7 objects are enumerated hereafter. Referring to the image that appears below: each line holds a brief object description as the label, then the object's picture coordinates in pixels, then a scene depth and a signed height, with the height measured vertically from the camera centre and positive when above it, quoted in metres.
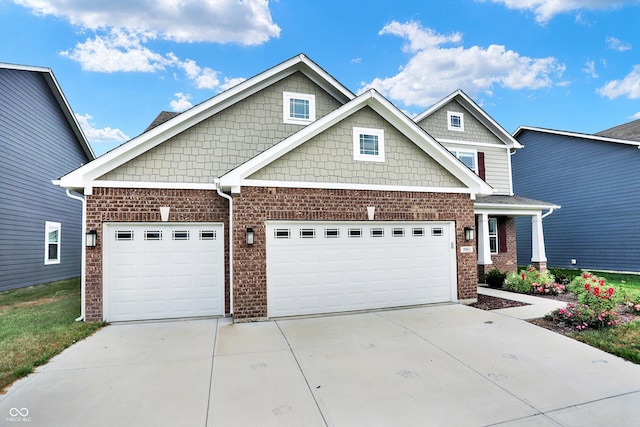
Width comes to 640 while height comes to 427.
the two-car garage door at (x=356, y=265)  8.05 -0.89
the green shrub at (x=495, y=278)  11.98 -1.81
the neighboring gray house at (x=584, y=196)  14.86 +1.36
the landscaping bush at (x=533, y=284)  10.68 -1.86
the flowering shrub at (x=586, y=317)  6.85 -1.89
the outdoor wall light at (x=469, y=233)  9.49 -0.16
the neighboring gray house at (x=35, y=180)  11.80 +2.19
